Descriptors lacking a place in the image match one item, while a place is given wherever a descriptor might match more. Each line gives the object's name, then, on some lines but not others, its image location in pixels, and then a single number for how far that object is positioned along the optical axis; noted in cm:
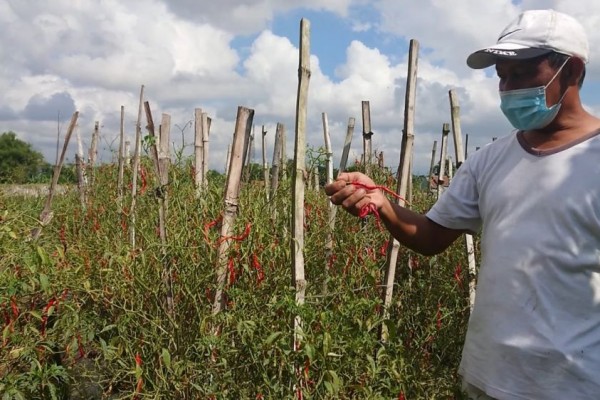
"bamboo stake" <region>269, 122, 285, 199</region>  386
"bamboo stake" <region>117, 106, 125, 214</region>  482
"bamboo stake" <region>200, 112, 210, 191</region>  416
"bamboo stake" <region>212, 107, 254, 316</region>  246
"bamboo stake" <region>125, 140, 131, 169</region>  525
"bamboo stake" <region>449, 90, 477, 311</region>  339
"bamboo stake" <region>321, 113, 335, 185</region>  387
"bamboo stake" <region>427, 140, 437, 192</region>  449
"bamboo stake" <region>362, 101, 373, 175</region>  404
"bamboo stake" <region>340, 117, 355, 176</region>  382
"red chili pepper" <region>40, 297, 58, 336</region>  263
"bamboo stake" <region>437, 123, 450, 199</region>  412
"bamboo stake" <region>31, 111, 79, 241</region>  399
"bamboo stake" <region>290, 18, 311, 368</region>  222
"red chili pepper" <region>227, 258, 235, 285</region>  244
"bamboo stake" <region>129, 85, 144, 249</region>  324
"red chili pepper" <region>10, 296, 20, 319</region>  260
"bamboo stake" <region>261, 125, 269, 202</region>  442
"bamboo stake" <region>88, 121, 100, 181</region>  680
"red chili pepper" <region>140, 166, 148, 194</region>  330
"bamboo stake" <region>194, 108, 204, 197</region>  365
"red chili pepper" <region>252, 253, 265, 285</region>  248
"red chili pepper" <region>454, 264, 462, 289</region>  348
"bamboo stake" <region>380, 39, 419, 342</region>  295
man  144
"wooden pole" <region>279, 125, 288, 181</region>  356
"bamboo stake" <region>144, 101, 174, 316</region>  247
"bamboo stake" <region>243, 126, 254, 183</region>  336
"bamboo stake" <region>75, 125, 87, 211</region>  604
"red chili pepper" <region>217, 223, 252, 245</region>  242
